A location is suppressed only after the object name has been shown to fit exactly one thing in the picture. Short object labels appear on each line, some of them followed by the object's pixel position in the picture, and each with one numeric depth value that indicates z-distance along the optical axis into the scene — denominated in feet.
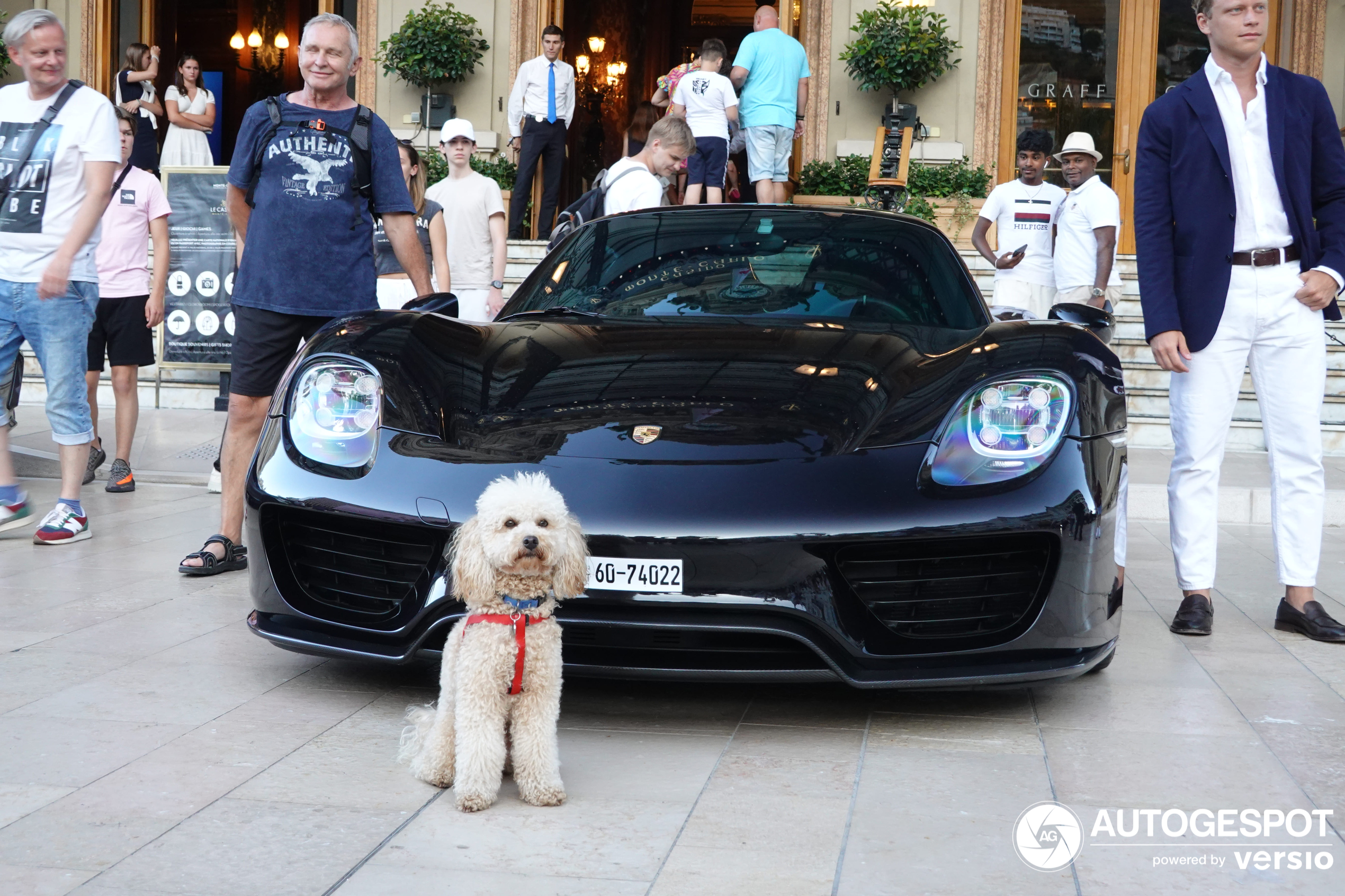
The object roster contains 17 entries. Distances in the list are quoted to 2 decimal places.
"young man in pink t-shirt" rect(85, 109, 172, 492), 23.54
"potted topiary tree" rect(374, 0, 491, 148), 45.47
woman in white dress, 43.50
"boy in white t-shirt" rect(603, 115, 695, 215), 20.06
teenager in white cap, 25.21
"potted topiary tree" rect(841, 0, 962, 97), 43.73
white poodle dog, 8.67
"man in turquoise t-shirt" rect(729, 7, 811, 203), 36.94
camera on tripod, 42.04
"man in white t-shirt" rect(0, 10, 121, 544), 17.72
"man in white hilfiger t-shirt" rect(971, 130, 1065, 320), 27.07
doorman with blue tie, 38.63
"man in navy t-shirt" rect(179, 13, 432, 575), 15.70
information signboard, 32.94
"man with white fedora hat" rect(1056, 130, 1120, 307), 25.66
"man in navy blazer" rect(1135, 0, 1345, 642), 14.34
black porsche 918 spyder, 9.98
